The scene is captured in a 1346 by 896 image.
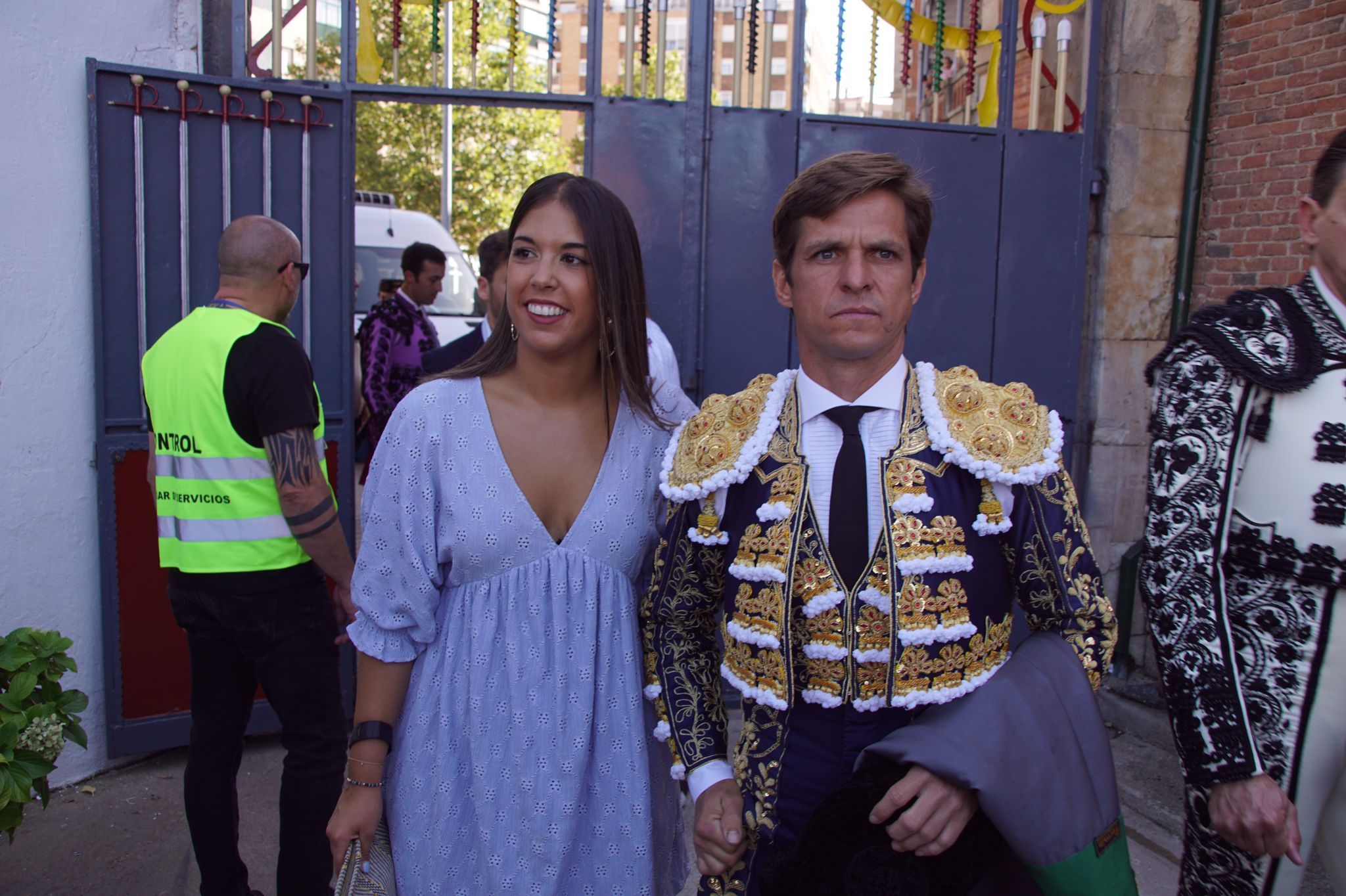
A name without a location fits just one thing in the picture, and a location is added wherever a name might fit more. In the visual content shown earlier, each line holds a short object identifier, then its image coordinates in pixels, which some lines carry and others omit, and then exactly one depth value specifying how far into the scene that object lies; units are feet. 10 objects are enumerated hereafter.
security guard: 8.91
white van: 33.32
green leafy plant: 7.95
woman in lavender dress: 5.77
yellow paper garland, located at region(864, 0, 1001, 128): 14.96
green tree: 65.92
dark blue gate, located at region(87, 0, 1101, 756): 12.04
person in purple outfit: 17.56
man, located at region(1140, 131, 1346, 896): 5.75
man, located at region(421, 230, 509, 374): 14.40
